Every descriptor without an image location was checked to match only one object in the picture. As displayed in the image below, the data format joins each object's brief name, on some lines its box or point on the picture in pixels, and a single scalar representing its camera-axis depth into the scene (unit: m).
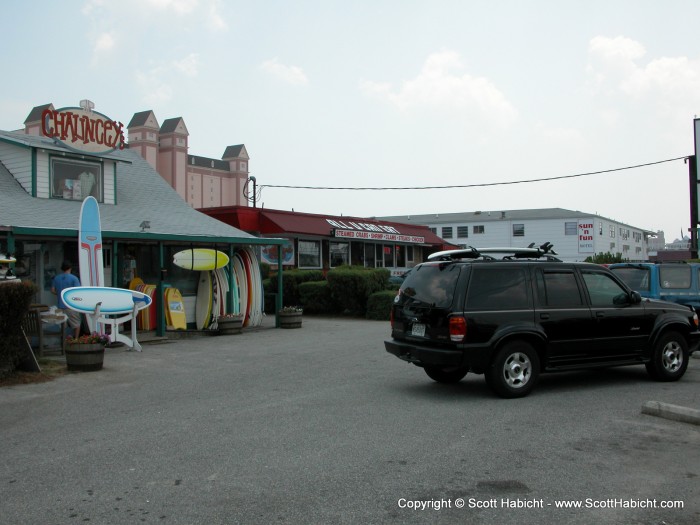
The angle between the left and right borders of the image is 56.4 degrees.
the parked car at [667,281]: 14.14
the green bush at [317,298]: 23.33
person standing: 13.35
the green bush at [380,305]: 21.55
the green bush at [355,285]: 22.11
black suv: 8.39
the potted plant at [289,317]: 18.78
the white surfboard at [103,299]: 12.20
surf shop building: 15.26
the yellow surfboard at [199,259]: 16.61
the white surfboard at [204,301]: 17.64
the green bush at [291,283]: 24.36
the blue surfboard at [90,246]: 13.63
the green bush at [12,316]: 9.64
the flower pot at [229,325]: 16.97
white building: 60.72
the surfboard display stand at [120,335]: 12.98
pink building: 82.69
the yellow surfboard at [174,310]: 16.70
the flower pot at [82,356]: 10.79
